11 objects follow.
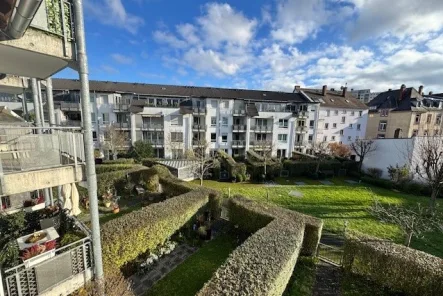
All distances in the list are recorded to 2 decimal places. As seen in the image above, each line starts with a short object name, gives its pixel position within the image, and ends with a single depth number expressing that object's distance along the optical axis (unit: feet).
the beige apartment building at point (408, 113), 137.90
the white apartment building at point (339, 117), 143.54
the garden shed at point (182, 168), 78.74
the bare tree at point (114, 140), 95.69
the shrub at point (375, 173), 96.12
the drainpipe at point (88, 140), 17.28
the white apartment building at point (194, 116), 106.52
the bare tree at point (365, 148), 99.86
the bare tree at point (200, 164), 79.41
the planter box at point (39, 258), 16.71
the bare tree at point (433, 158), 53.01
